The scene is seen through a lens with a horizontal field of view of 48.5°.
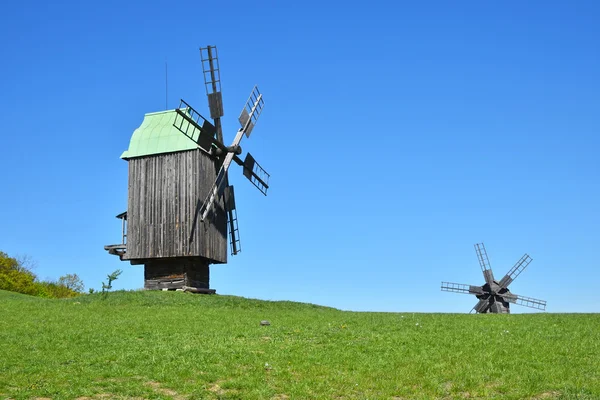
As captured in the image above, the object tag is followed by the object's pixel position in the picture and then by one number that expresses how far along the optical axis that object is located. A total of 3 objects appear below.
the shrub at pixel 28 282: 59.97
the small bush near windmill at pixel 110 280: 37.84
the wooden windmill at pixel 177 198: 41.28
